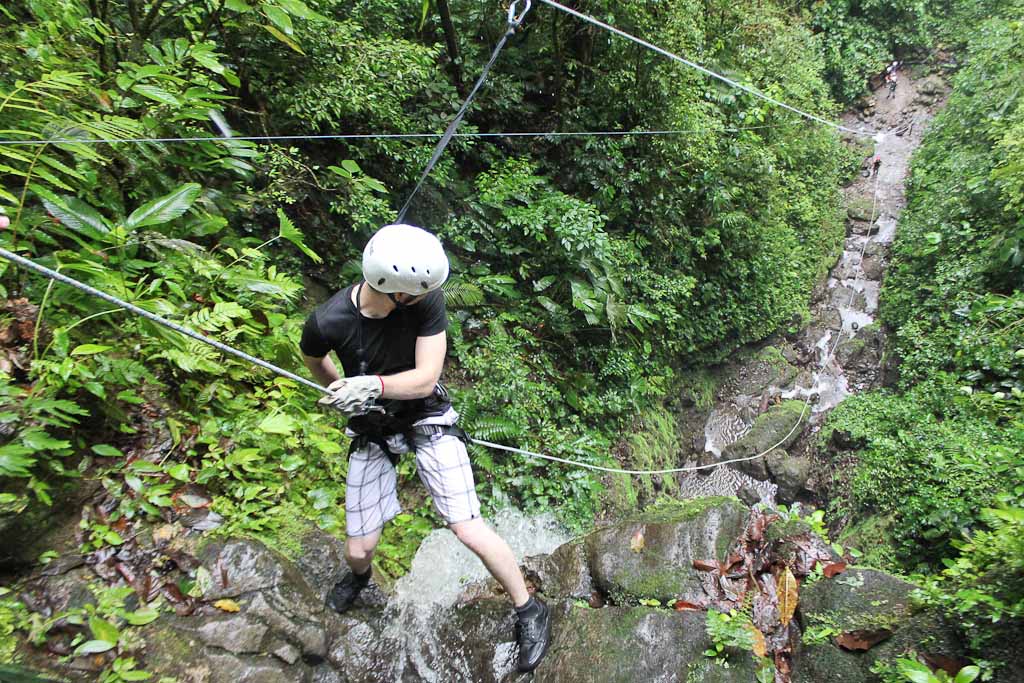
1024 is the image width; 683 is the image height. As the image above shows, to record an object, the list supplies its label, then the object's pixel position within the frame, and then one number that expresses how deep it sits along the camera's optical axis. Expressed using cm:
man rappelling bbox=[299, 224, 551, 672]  243
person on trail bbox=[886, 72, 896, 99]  1505
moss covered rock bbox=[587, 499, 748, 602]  377
